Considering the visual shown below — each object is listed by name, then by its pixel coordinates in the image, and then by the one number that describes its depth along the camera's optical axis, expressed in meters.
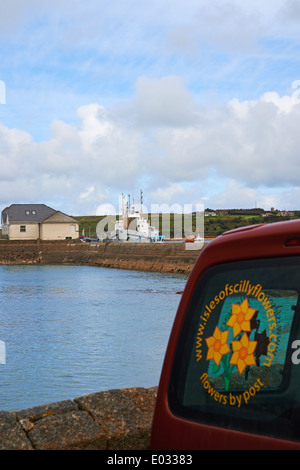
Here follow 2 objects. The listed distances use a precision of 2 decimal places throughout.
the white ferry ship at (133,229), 99.69
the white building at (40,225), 89.31
